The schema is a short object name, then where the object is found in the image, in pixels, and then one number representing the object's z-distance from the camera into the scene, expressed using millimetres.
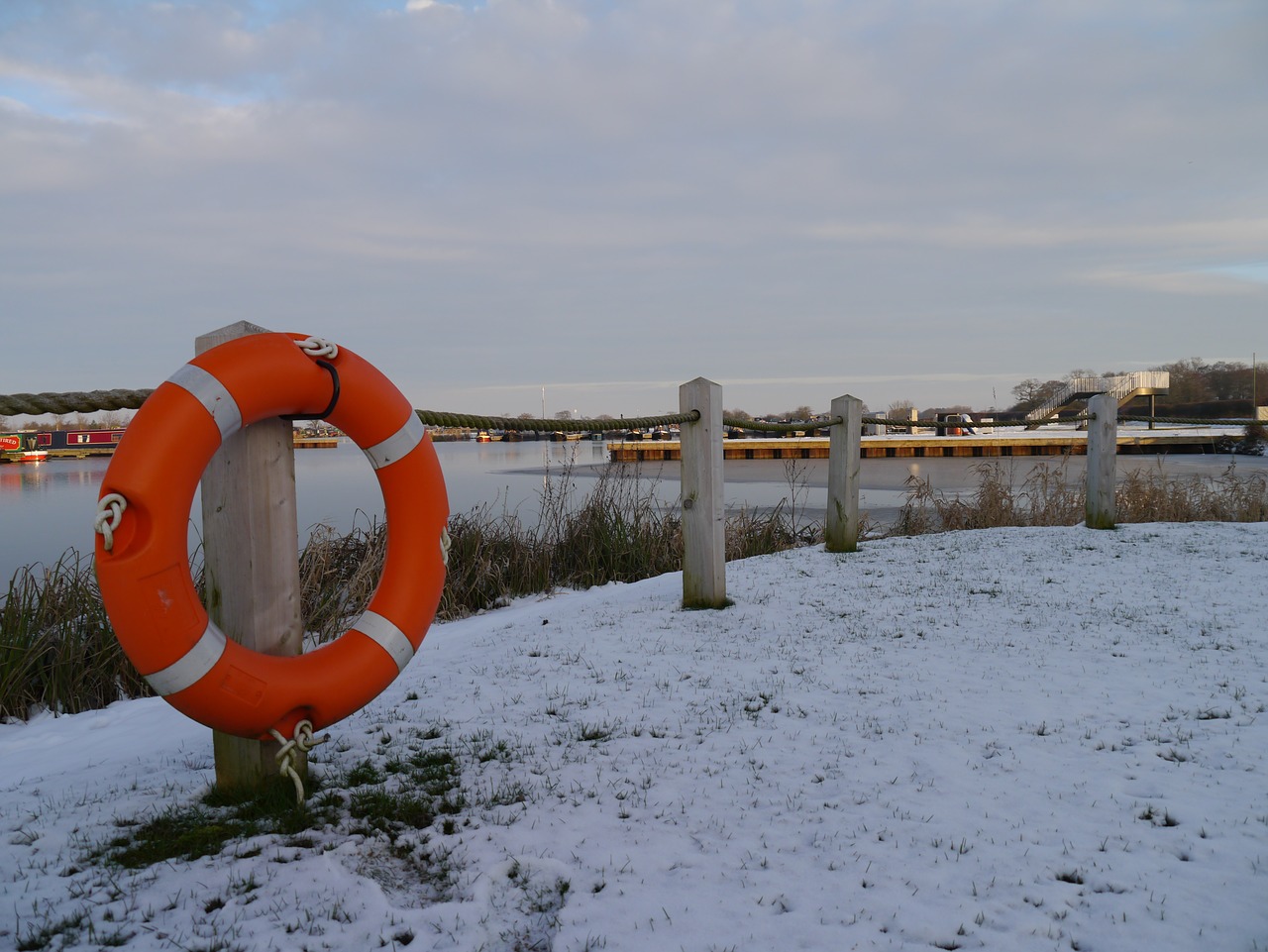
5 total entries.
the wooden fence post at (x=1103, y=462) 5684
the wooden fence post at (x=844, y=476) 5121
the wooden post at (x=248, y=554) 1875
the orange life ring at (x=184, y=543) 1620
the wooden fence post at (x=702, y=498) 3766
